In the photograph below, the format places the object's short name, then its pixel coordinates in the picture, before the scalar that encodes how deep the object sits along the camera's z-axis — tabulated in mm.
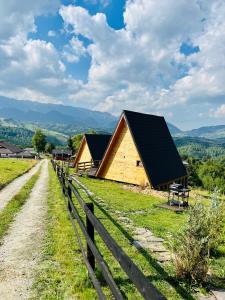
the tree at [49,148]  131525
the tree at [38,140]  107062
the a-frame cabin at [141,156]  25552
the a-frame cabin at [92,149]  38678
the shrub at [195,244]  5488
